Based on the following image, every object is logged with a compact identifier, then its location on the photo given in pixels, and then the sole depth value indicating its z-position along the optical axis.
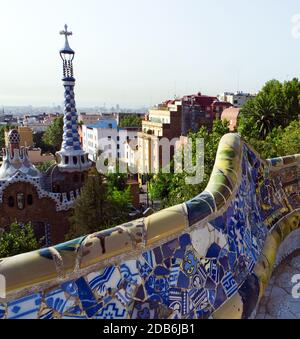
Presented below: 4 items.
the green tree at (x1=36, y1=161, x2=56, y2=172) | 26.97
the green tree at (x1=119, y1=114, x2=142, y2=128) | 50.79
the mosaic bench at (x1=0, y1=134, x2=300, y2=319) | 2.24
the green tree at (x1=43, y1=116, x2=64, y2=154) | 49.44
